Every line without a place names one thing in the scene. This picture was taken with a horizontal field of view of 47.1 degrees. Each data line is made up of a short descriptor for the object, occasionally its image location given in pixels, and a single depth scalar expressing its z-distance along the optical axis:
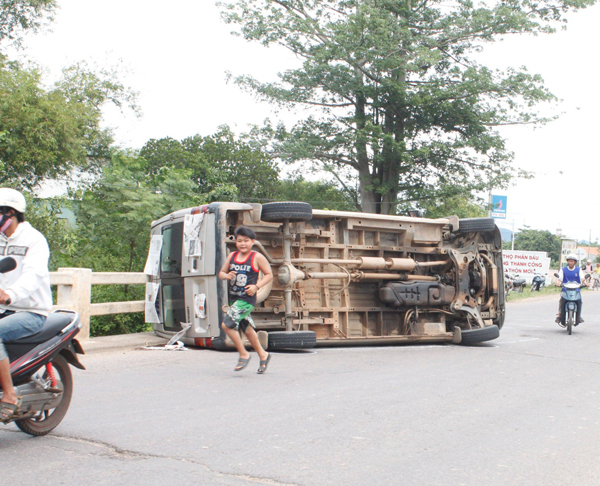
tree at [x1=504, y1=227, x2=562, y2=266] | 104.50
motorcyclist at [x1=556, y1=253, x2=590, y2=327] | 15.85
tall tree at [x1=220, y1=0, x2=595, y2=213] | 29.53
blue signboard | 27.06
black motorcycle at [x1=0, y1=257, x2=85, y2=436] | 4.78
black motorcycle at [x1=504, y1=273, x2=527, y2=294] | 36.05
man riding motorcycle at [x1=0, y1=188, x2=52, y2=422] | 4.62
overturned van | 10.01
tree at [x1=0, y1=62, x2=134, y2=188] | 18.14
